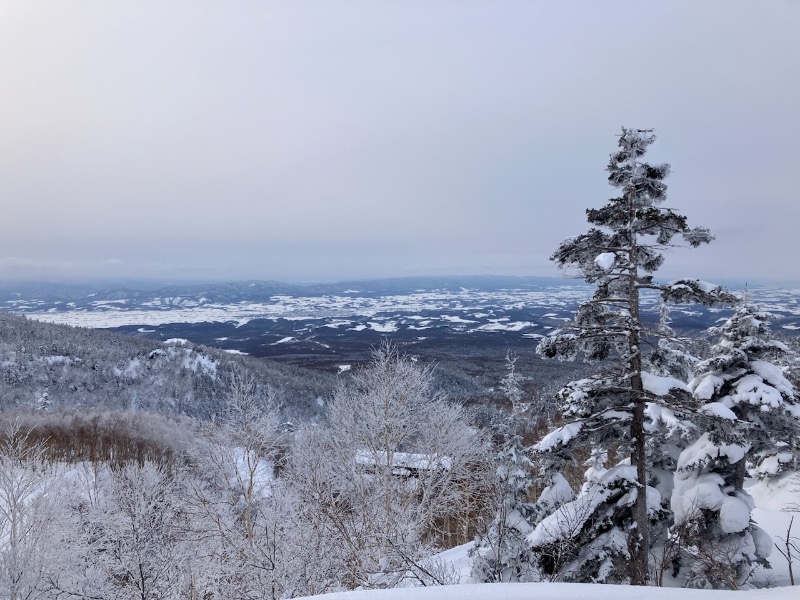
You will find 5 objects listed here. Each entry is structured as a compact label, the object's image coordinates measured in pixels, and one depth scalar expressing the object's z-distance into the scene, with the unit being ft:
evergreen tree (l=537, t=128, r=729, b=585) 25.67
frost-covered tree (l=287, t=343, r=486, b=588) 48.62
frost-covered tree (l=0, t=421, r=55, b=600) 56.54
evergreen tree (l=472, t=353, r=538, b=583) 41.91
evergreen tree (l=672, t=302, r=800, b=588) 36.40
